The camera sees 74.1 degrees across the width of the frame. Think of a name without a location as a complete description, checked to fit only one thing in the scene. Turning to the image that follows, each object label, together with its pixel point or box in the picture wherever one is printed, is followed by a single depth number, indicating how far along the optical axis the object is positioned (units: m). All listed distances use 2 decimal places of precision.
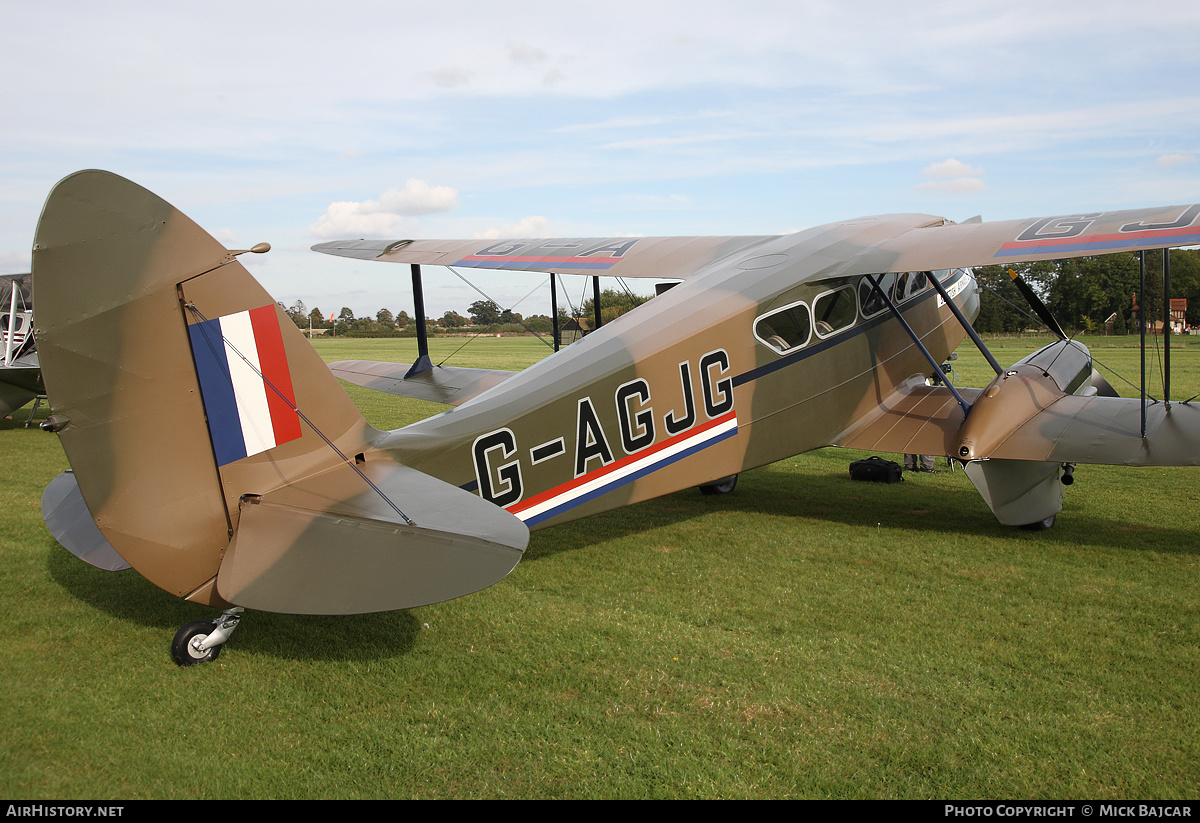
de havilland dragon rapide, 3.67
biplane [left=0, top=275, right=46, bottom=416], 13.52
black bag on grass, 9.84
